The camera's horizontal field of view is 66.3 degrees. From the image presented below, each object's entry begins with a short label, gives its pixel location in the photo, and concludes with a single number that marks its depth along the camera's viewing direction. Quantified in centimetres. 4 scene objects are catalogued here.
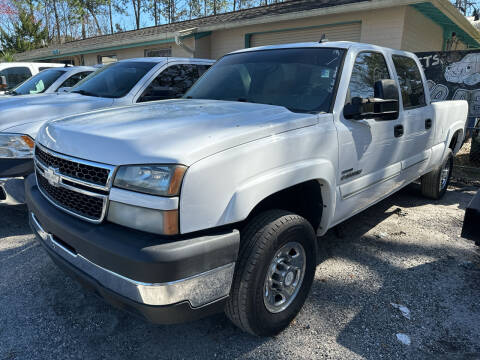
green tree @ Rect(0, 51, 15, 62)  2583
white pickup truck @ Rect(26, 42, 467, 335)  180
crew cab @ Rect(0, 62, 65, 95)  1070
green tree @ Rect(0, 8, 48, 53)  2941
